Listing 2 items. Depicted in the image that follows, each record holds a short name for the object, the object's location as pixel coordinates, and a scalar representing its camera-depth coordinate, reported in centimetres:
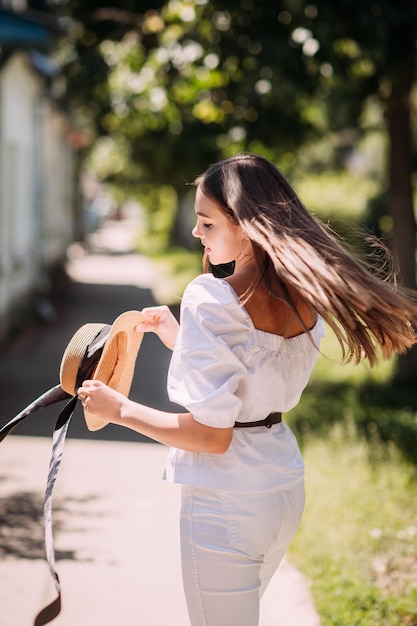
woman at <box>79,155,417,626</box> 229
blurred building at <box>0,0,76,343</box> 1090
